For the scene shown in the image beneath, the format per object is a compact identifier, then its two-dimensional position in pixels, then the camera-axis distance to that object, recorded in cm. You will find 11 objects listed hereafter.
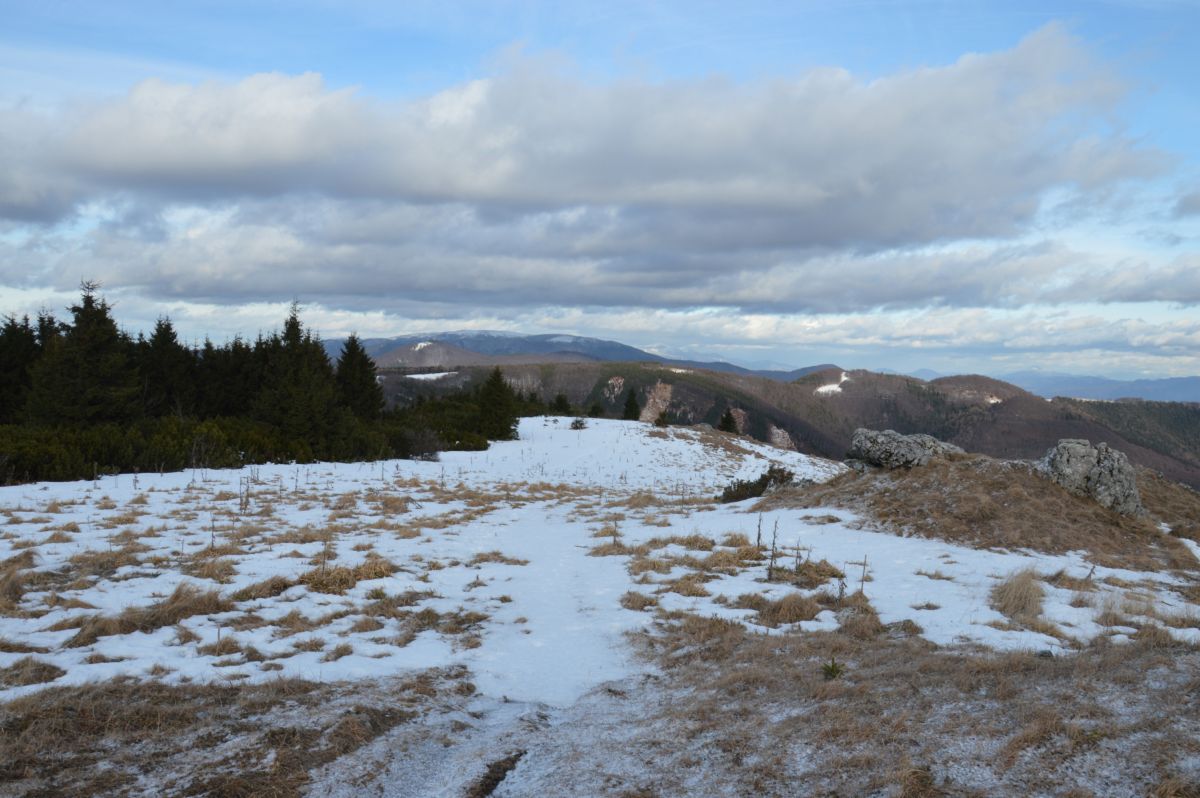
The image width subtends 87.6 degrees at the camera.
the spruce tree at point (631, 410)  8121
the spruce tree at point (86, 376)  2331
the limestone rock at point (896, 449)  1691
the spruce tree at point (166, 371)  3422
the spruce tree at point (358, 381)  4056
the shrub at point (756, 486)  2038
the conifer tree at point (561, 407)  6935
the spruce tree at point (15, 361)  3156
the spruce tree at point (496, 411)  4266
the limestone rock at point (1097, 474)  1411
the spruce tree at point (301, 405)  2648
